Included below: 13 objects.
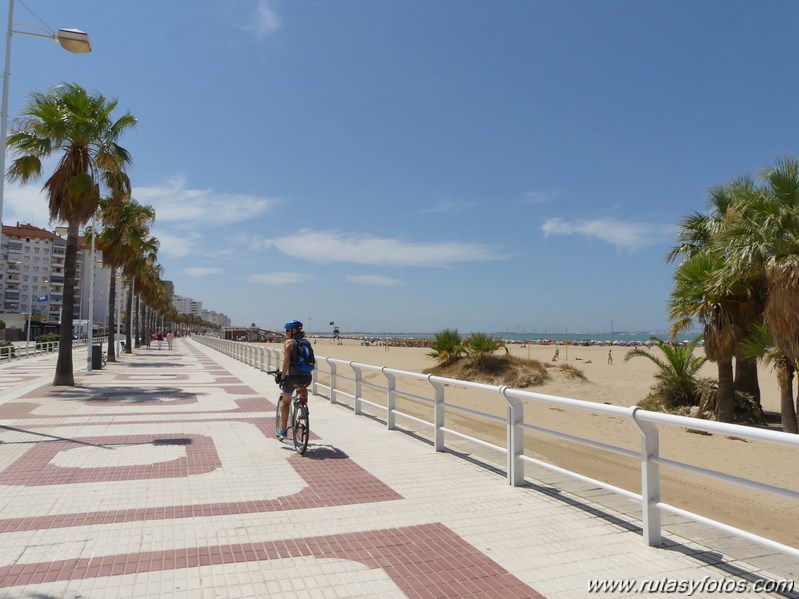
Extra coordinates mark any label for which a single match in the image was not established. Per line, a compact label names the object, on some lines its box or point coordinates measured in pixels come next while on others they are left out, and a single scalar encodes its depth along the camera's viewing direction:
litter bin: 22.27
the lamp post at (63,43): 9.86
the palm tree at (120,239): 28.45
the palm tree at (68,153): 15.21
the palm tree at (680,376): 16.12
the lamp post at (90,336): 21.45
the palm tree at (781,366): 11.37
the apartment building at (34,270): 130.38
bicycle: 7.22
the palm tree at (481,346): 23.78
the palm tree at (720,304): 12.80
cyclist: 7.40
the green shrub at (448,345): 25.30
